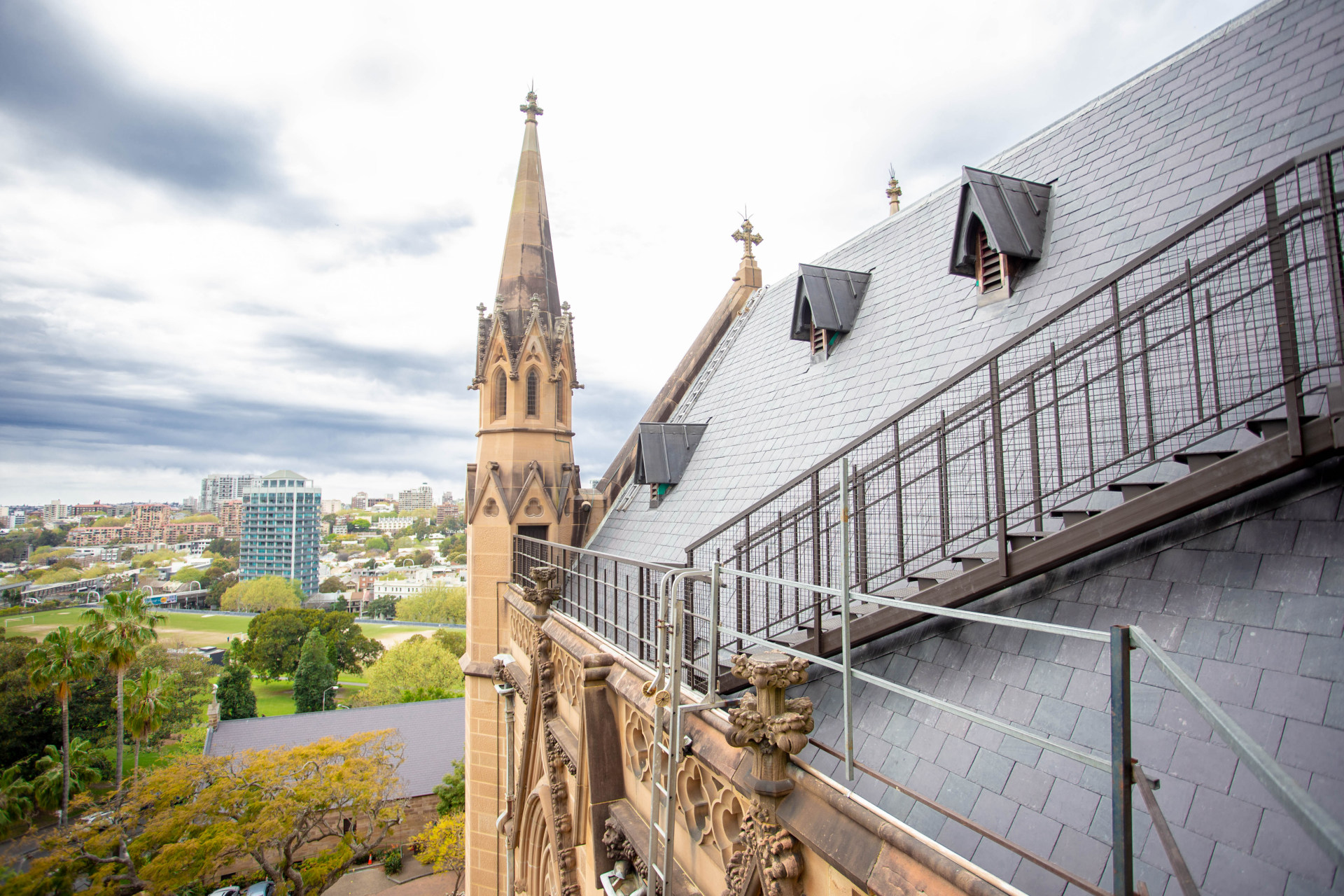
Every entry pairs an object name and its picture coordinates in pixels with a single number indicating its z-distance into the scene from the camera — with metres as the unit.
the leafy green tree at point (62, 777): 25.52
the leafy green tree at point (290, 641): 65.12
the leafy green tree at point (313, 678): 57.94
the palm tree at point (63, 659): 26.55
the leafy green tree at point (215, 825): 19.83
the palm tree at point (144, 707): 29.59
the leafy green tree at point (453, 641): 68.88
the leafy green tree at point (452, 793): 34.88
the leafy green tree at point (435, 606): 94.56
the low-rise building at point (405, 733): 38.62
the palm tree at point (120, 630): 27.02
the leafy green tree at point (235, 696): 51.91
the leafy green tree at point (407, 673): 56.22
